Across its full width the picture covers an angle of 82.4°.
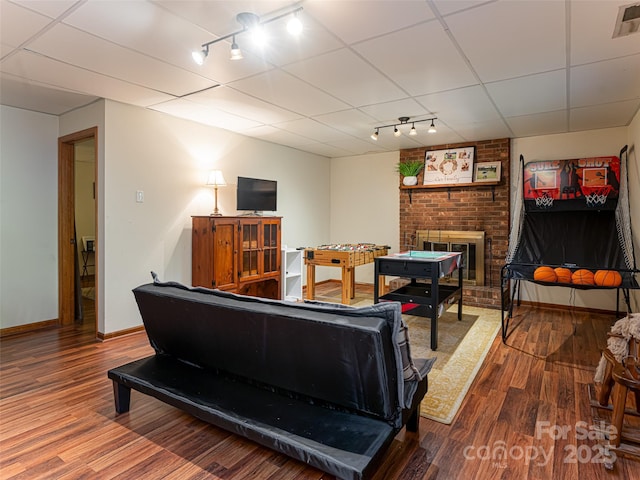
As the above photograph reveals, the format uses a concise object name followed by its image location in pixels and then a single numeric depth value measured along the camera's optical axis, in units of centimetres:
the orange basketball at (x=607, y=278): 325
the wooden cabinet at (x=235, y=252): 428
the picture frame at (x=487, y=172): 545
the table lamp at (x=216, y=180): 454
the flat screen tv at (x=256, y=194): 504
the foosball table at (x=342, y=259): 501
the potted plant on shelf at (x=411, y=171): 607
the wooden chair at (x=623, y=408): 190
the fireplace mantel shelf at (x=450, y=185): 551
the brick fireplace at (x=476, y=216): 543
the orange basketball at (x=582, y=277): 332
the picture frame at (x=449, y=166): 569
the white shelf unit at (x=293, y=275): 553
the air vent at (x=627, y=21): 207
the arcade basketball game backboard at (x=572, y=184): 470
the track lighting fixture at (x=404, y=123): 441
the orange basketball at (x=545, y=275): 346
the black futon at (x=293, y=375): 159
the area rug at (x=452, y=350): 254
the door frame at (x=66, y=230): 434
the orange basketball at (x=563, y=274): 342
